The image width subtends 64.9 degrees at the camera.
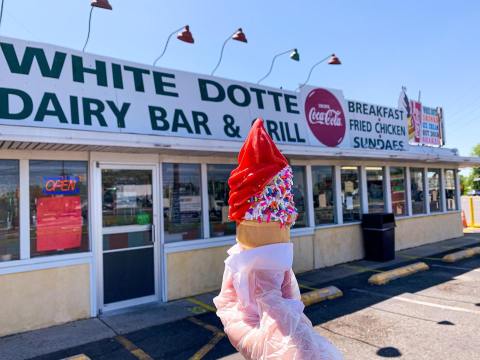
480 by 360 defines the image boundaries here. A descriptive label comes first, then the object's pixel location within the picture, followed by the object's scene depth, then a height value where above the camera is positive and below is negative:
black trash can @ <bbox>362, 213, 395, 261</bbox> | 9.49 -1.02
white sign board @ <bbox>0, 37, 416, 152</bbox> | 5.39 +1.82
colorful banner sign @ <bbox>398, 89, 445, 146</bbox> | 12.35 +2.48
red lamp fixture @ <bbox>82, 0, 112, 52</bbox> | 5.79 +3.10
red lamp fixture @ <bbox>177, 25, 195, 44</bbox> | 7.11 +3.14
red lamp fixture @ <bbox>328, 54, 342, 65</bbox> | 9.23 +3.35
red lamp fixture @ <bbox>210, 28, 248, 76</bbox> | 7.61 +3.32
